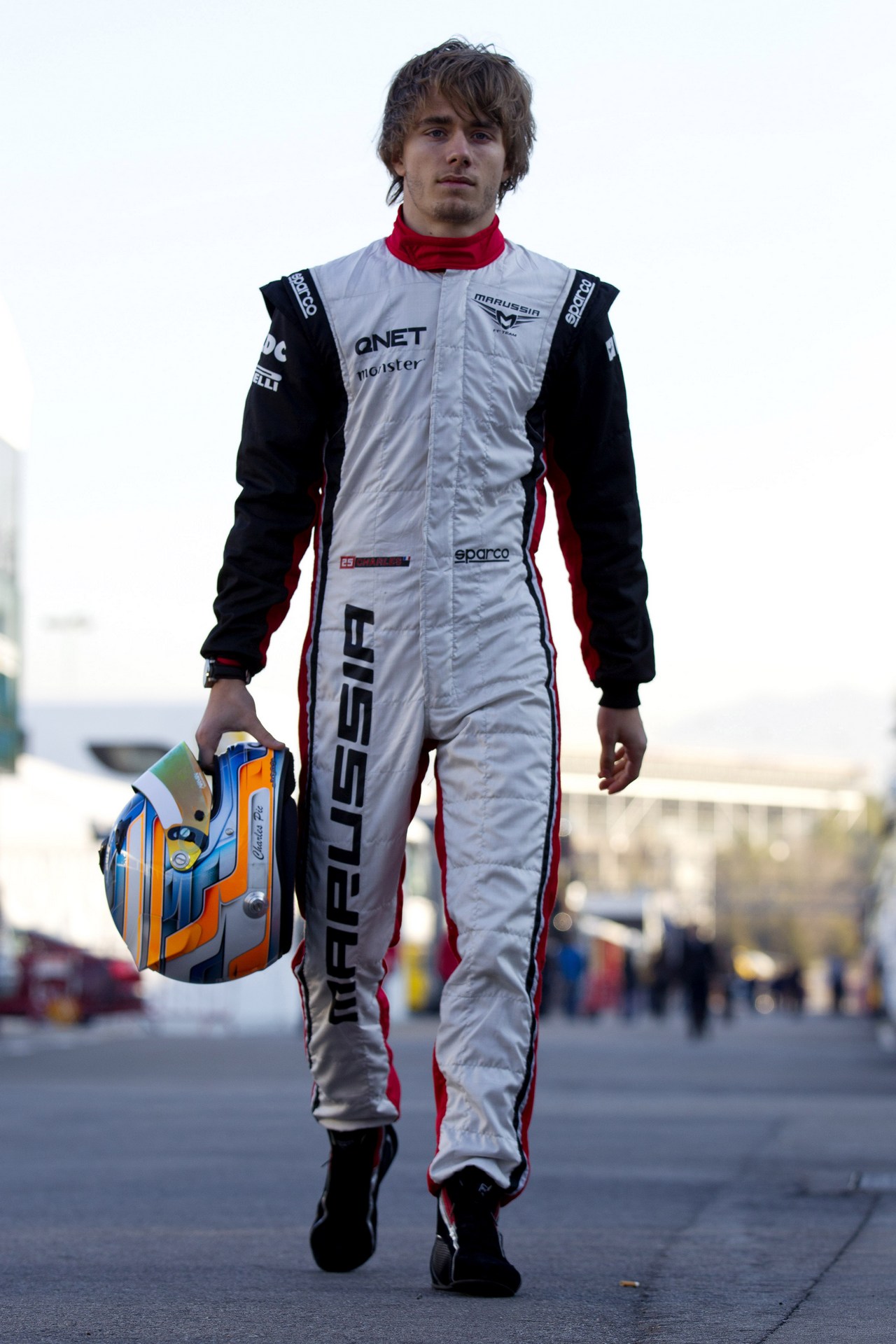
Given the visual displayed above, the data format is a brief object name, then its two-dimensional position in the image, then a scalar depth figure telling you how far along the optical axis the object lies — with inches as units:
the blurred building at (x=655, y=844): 6200.8
